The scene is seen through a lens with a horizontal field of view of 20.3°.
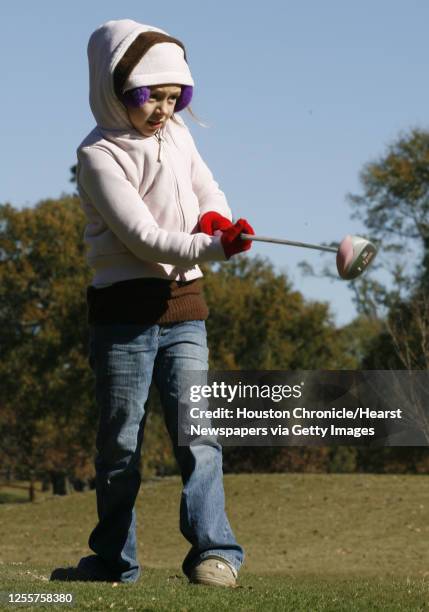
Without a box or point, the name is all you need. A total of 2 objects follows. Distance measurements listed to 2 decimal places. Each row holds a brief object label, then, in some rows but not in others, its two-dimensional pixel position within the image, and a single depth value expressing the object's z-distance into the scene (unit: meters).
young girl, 5.10
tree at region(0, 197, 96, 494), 37.38
